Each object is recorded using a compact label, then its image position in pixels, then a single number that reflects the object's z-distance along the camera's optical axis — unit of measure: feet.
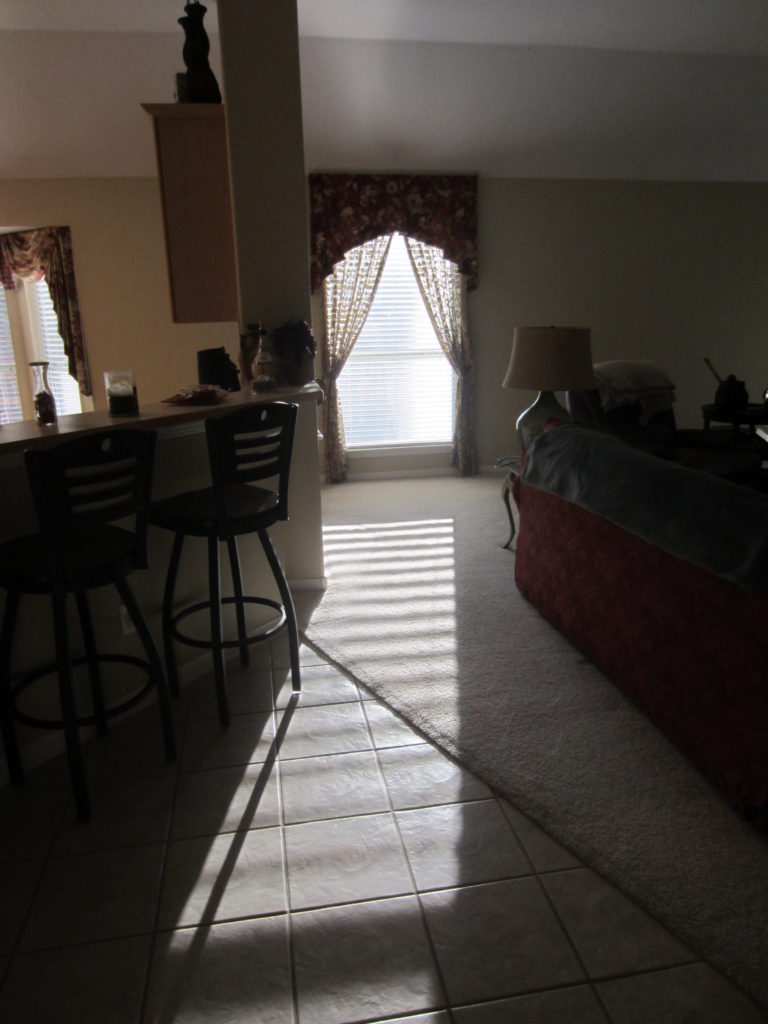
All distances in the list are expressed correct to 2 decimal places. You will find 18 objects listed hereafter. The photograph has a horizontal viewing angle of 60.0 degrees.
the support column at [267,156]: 9.29
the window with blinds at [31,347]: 17.83
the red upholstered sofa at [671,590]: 5.78
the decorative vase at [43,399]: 6.59
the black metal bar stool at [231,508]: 7.00
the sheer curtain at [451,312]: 17.76
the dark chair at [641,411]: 14.16
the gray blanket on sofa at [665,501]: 5.69
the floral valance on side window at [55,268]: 16.47
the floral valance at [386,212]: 16.89
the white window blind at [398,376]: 18.19
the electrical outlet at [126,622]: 7.64
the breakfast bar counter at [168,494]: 6.48
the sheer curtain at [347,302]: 17.49
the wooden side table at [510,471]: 11.71
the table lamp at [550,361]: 11.07
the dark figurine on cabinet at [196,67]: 9.48
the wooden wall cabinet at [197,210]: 9.50
